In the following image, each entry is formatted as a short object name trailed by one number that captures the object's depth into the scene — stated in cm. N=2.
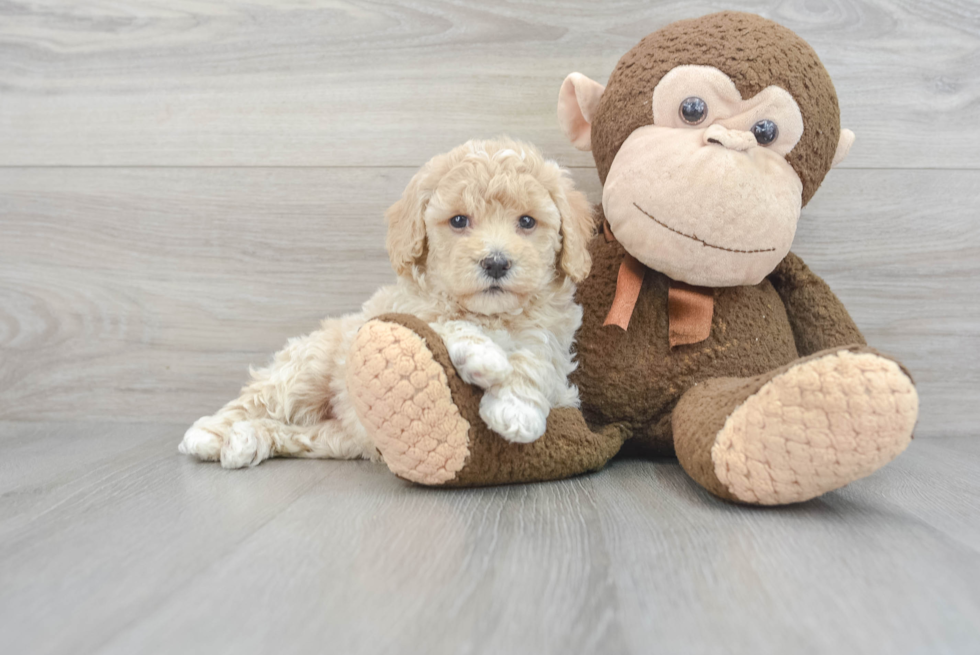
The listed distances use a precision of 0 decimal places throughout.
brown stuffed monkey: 77
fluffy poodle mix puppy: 94
